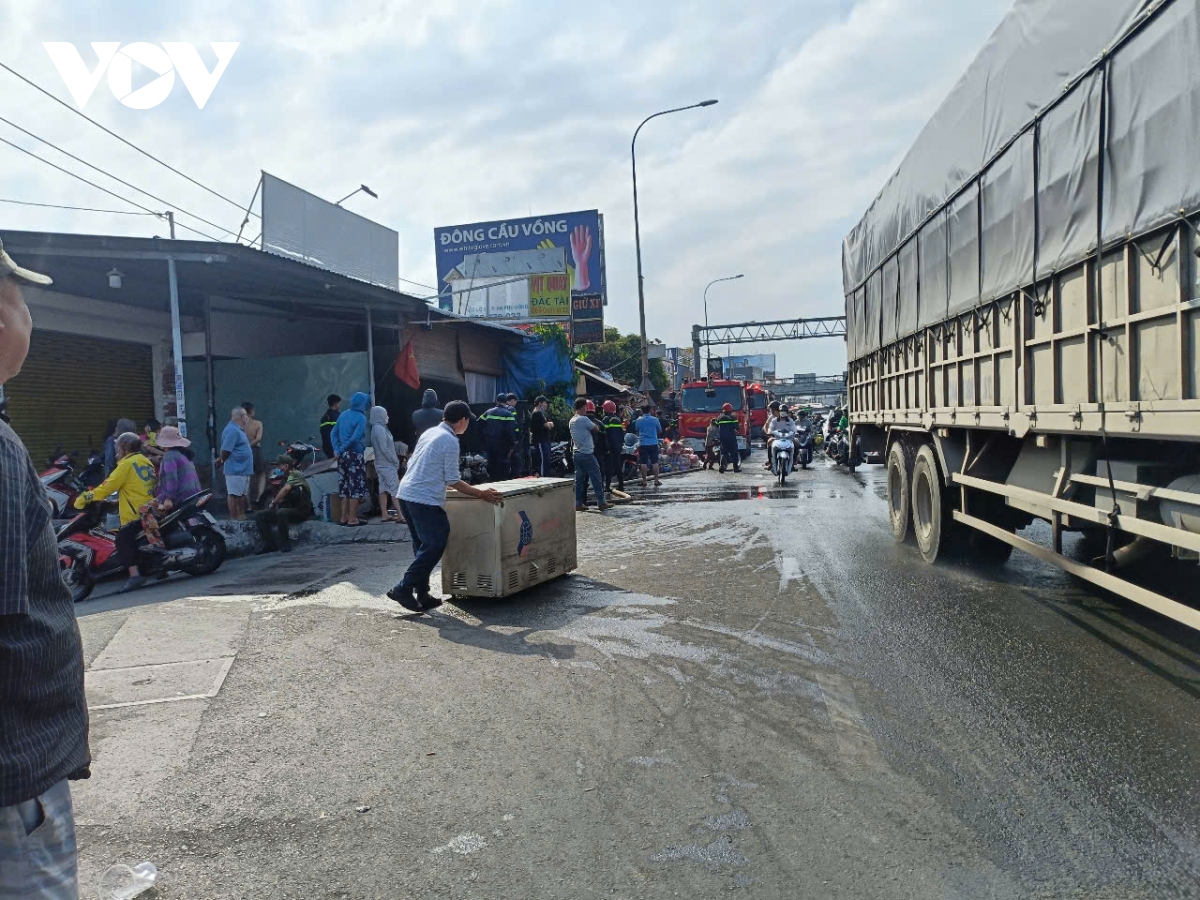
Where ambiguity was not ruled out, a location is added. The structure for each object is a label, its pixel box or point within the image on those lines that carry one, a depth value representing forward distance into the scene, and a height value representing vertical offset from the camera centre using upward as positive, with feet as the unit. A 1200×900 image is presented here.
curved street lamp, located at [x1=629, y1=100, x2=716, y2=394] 107.86 +12.70
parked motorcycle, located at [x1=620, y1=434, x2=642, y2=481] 68.03 -3.46
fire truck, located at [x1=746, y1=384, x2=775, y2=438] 119.14 -0.03
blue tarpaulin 83.15 +3.84
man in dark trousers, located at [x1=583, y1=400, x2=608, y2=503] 62.75 -2.66
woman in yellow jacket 30.17 -2.11
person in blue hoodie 42.16 -1.59
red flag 62.95 +3.27
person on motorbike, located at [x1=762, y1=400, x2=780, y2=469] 69.78 -1.21
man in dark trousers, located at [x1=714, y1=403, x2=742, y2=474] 77.05 -2.44
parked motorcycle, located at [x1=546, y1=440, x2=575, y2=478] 63.02 -3.45
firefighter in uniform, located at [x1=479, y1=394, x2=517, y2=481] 51.55 -1.19
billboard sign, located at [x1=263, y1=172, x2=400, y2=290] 59.47 +12.80
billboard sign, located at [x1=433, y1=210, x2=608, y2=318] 115.44 +20.64
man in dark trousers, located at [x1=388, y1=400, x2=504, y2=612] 24.41 -2.21
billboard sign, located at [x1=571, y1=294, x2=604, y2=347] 116.16 +11.08
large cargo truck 14.58 +1.95
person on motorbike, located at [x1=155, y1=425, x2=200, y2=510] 31.27 -1.67
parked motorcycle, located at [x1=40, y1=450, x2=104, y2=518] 39.70 -2.26
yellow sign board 114.42 +14.05
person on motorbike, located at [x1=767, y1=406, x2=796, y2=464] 68.18 -1.78
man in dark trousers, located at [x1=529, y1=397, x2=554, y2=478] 55.52 -1.09
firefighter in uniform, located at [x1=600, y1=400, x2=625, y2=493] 61.93 -1.99
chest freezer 25.23 -3.52
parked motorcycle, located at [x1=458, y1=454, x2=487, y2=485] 54.23 -3.11
